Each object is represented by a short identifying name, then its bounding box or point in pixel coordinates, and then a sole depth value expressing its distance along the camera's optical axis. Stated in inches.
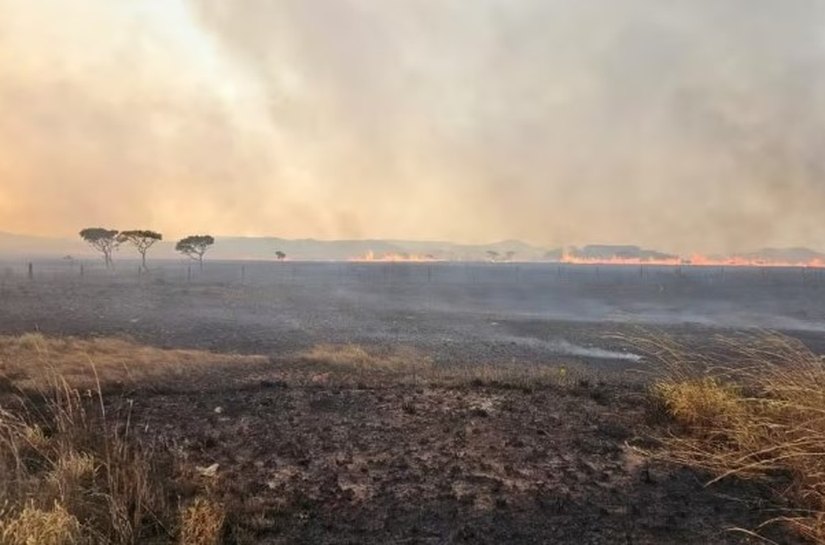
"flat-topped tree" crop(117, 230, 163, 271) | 3258.6
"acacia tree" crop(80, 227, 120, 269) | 3555.6
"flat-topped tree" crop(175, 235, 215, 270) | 3730.3
